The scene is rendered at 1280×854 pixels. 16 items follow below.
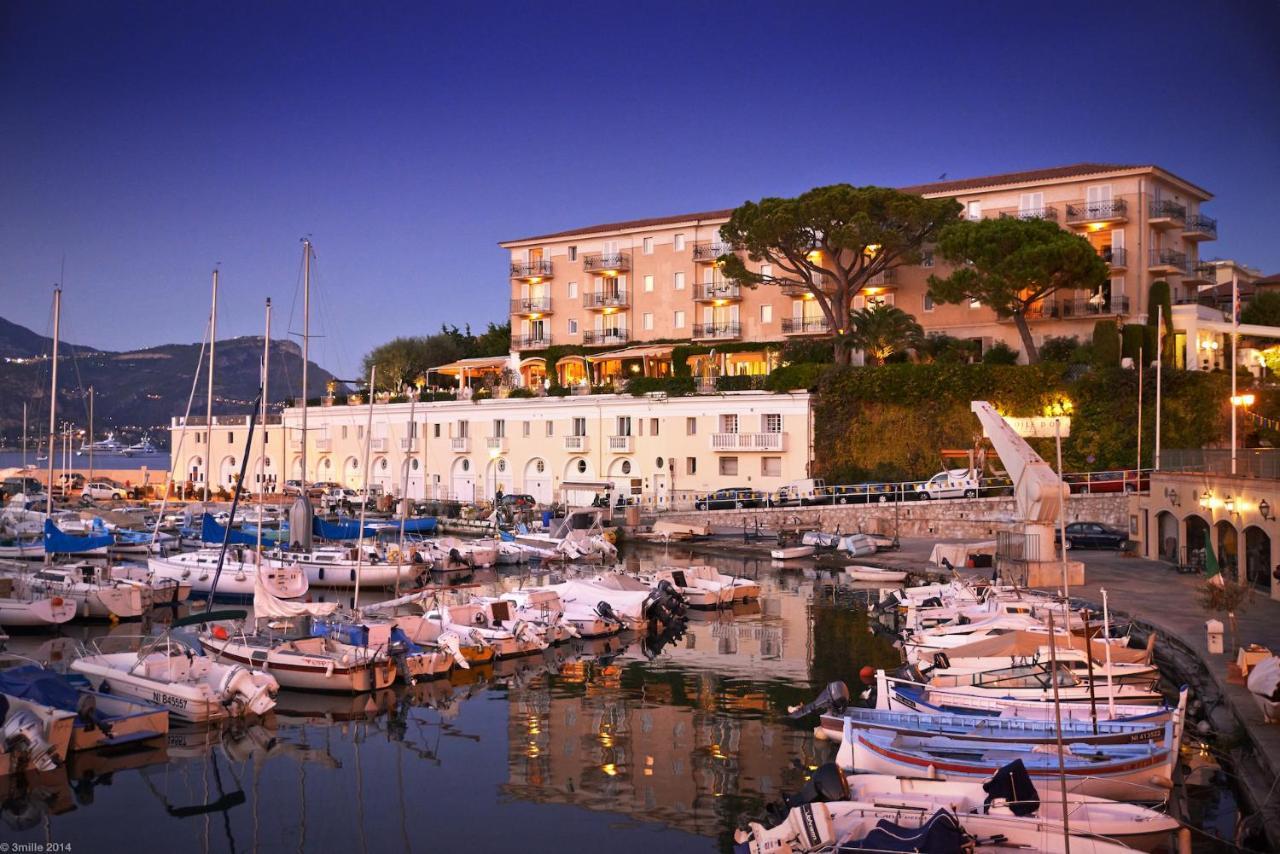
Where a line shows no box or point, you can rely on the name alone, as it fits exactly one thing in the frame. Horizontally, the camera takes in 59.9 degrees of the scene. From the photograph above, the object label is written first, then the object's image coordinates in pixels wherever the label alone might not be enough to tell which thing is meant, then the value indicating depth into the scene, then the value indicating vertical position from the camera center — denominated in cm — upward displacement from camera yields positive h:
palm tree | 5491 +698
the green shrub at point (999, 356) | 5384 +579
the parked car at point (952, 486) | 4722 -48
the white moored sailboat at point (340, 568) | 3772 -354
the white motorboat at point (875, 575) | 3816 -352
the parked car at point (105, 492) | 6988 -206
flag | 2753 -212
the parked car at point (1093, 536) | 4106 -221
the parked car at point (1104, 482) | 4541 -22
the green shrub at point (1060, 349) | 5297 +609
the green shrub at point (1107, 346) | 5100 +604
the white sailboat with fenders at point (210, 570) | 3519 -350
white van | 5094 -97
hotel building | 5497 +1076
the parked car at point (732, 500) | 5300 -140
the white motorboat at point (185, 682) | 1973 -401
